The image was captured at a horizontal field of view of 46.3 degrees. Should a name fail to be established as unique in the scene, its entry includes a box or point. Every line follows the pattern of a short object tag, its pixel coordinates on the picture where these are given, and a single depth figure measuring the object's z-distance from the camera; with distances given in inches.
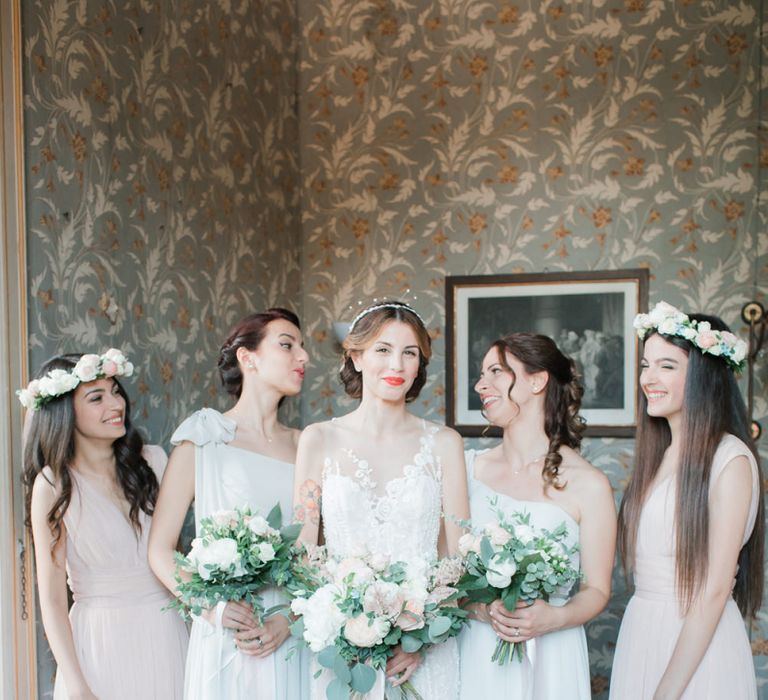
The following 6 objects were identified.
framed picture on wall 175.6
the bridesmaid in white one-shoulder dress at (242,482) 96.7
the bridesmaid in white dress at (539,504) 97.9
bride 94.8
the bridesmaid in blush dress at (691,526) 99.1
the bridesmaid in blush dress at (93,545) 99.2
